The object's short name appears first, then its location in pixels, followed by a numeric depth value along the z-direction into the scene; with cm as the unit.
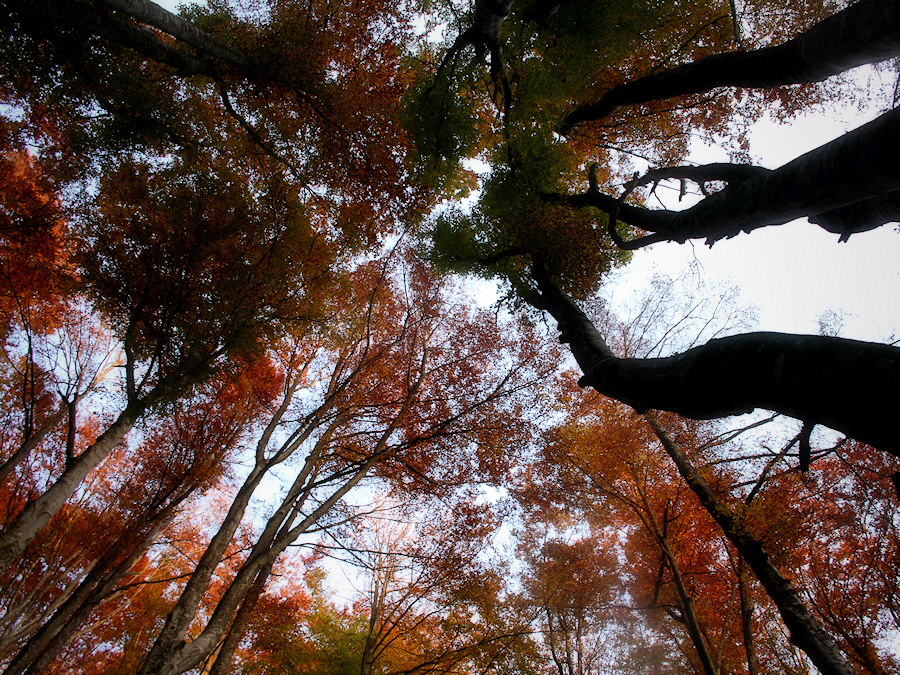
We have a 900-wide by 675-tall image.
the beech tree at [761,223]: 178
